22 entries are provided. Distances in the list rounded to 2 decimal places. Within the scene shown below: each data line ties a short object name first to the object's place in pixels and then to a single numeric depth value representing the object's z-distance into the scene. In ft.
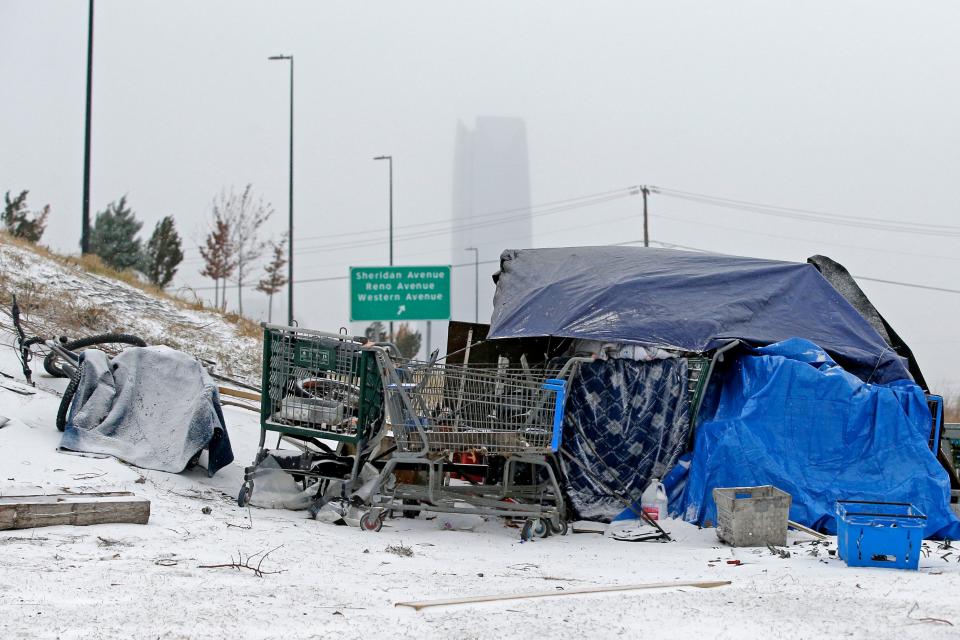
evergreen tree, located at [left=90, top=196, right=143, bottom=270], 132.77
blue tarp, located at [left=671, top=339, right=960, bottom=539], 25.36
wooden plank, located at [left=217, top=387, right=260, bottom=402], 40.06
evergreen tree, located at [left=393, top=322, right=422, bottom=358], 188.39
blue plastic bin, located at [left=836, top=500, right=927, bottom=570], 19.19
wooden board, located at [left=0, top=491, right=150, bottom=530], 18.47
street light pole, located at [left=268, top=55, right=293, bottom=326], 103.65
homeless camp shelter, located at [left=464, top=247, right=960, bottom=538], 25.79
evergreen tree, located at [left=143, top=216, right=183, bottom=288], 129.70
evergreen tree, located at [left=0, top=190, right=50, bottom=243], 122.42
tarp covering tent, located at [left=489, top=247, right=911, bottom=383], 28.91
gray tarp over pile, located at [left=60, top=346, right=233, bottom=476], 26.30
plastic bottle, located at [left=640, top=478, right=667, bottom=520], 26.48
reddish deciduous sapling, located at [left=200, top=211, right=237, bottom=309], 132.57
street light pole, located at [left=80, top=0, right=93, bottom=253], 72.38
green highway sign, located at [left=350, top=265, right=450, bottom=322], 62.18
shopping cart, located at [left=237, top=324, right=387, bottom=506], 25.61
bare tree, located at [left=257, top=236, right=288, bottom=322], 140.15
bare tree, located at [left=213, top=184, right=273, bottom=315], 134.10
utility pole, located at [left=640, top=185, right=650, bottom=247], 140.87
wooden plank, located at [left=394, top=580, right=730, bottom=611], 14.64
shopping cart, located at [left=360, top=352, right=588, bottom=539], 24.17
